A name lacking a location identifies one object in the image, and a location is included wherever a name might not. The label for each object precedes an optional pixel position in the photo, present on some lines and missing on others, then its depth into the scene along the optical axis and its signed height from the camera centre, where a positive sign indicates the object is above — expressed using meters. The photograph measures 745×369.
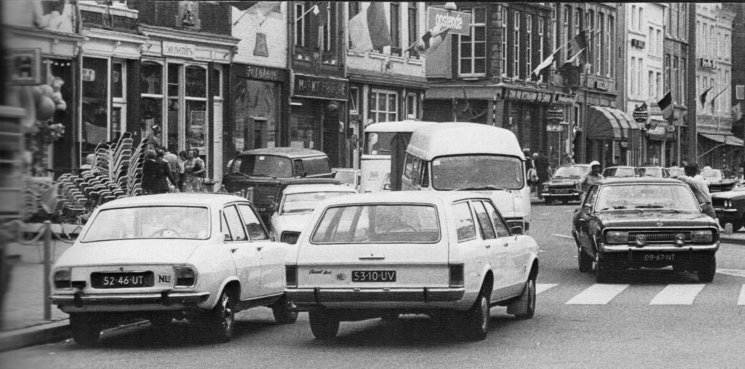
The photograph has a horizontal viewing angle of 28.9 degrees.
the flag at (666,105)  72.36 +3.94
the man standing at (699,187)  23.21 -0.07
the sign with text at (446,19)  50.77 +5.81
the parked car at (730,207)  33.12 -0.54
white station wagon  12.16 -0.69
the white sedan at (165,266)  12.15 -0.74
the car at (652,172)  53.16 +0.42
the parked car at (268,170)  31.53 +0.24
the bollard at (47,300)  12.54 -1.07
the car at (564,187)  53.44 -0.17
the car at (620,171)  54.66 +0.45
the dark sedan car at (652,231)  19.27 -0.65
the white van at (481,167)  25.72 +0.28
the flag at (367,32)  44.02 +4.62
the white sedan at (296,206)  22.69 -0.42
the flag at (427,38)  47.75 +4.82
